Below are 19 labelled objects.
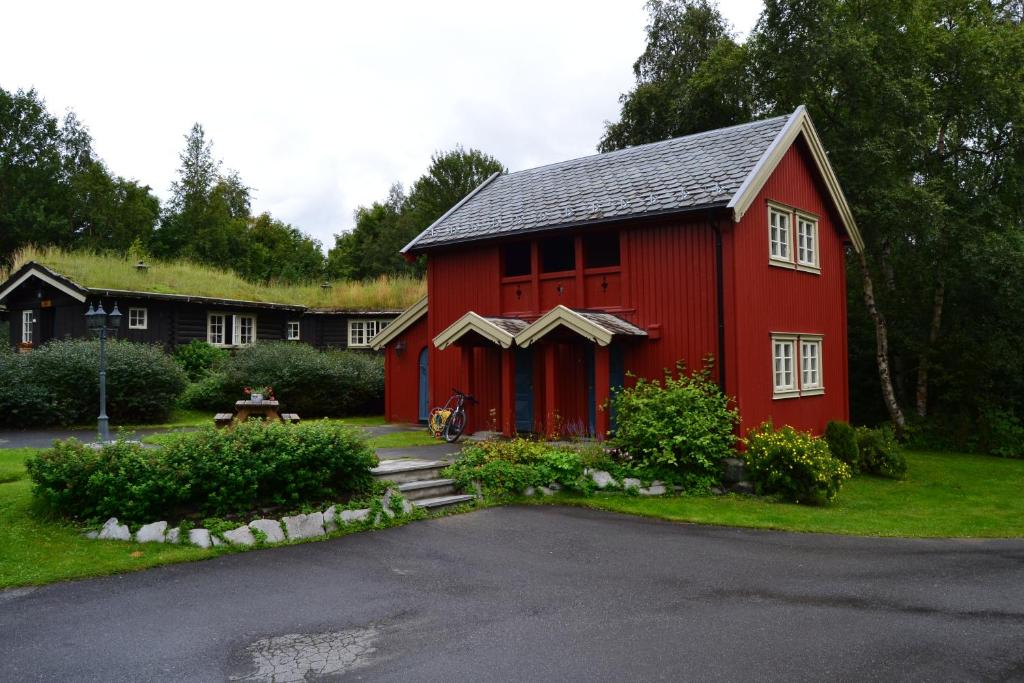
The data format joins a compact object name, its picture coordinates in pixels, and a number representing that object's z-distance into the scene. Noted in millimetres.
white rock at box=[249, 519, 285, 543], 8344
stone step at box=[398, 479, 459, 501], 10219
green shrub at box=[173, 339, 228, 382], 26688
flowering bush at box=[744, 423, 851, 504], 11953
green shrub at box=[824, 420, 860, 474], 15570
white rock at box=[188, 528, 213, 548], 7996
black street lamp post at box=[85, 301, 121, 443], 14827
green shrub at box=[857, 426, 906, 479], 15586
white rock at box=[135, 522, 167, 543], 8058
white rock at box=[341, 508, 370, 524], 9016
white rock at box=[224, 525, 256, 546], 8109
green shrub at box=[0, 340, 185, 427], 18688
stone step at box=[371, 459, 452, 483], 10500
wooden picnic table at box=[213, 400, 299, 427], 15008
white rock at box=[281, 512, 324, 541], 8547
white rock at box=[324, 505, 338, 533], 8844
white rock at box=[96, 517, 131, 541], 8102
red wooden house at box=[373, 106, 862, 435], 13961
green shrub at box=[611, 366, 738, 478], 12234
